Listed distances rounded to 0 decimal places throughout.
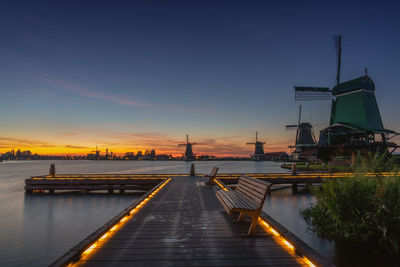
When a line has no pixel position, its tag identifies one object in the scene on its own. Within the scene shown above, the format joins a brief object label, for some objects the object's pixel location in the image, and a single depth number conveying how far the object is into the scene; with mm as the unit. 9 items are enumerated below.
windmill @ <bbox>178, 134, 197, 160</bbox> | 152750
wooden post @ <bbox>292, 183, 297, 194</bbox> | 20181
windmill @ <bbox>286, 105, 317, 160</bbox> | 71562
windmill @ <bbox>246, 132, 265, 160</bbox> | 148425
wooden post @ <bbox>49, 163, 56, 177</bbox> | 18969
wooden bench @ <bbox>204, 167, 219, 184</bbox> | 12114
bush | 6375
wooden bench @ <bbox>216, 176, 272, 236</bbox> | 4445
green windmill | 34062
